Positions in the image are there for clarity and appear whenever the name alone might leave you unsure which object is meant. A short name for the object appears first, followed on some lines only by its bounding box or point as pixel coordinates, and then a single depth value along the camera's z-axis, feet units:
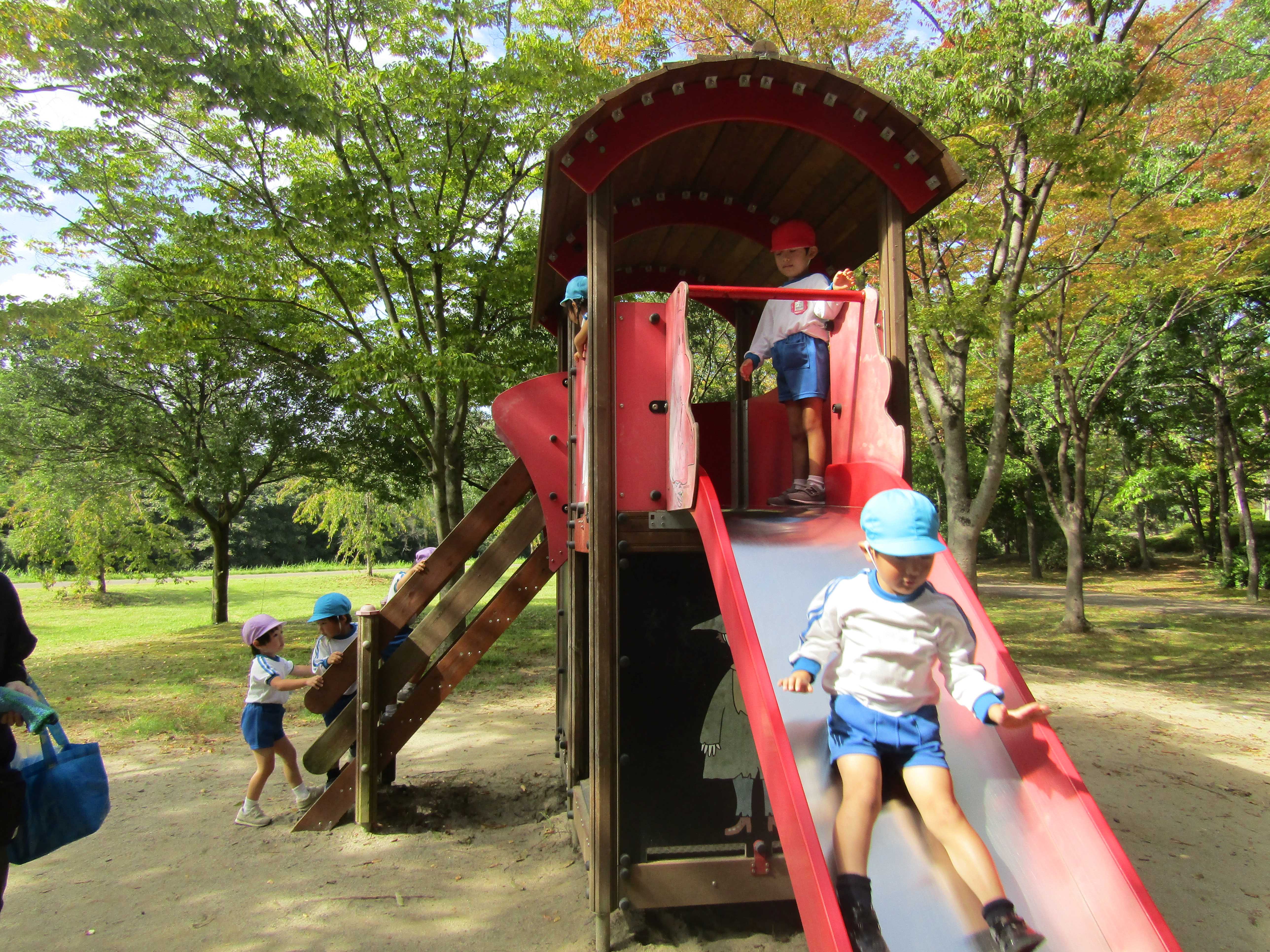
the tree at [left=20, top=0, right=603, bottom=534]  27.02
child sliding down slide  7.43
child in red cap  13.00
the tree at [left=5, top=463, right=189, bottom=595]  51.80
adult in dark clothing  8.42
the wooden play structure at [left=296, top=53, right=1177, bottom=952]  7.53
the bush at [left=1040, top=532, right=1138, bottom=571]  92.89
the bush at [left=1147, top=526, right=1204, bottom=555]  103.50
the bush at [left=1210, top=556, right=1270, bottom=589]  66.69
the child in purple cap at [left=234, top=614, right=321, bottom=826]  16.55
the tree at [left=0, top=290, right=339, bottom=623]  44.83
